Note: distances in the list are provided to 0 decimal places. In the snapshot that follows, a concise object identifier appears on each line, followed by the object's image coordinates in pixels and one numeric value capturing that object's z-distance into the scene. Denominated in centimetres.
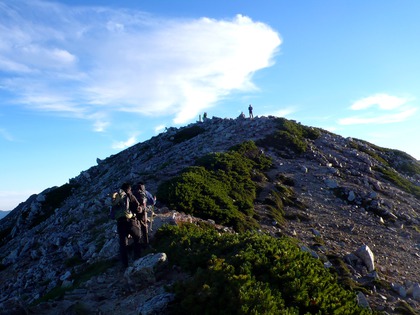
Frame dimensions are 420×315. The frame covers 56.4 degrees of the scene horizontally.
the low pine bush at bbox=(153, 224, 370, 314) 843
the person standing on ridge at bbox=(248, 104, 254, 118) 4641
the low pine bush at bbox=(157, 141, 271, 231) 1969
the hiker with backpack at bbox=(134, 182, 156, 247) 1407
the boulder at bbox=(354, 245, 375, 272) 1630
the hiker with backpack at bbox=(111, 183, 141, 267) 1330
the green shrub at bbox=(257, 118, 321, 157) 3531
